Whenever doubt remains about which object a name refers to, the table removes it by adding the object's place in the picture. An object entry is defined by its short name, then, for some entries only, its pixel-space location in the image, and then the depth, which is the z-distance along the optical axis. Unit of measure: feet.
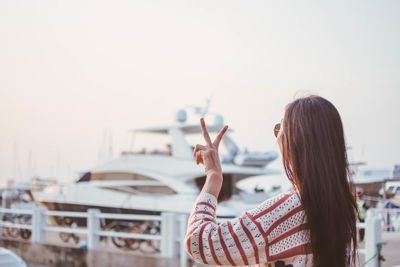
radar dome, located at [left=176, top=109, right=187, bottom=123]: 64.90
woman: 4.99
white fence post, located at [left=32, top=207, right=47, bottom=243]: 43.24
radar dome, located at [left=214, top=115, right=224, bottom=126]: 63.55
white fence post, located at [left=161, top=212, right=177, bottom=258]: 36.27
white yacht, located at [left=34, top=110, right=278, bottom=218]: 59.06
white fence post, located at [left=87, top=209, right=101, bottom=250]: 39.11
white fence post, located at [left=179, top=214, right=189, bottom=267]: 33.59
